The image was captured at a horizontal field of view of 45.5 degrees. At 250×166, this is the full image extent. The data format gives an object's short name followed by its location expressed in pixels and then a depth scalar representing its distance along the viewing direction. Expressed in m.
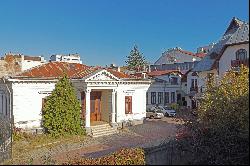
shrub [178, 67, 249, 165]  11.57
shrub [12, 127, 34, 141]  21.44
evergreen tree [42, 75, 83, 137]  22.48
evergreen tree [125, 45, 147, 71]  82.44
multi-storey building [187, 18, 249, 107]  27.23
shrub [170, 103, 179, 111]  42.34
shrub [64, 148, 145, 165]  11.28
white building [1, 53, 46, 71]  35.19
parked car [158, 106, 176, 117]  36.71
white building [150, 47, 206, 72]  59.93
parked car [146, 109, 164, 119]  35.00
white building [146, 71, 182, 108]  43.97
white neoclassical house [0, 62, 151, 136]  22.73
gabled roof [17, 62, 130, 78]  24.21
